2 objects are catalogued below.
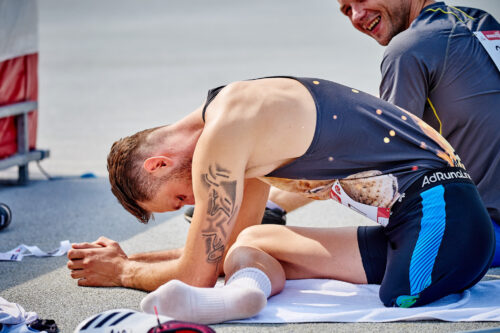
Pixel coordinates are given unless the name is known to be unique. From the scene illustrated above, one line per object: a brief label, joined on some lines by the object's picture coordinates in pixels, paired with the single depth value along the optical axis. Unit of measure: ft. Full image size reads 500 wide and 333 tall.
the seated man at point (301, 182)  19.74
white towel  19.91
